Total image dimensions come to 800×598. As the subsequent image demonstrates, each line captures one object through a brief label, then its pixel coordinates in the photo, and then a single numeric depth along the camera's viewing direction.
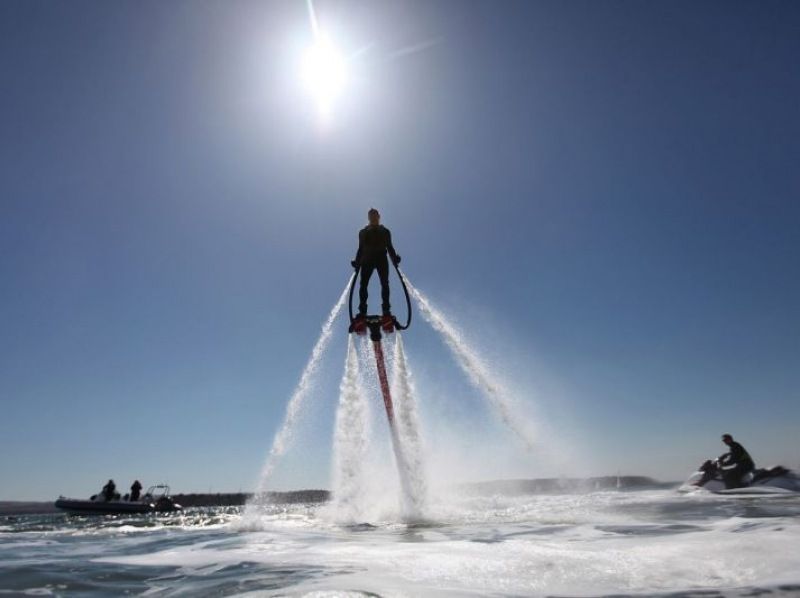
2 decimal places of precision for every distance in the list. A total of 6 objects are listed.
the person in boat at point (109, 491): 40.47
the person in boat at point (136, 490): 45.53
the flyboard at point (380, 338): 14.24
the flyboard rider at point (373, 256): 14.32
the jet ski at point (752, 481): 18.07
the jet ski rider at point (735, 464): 22.25
